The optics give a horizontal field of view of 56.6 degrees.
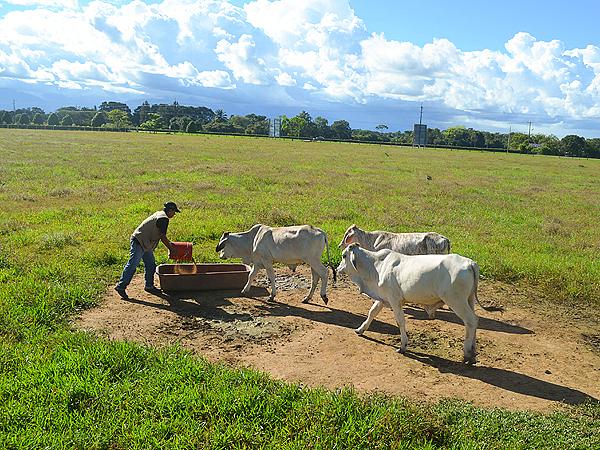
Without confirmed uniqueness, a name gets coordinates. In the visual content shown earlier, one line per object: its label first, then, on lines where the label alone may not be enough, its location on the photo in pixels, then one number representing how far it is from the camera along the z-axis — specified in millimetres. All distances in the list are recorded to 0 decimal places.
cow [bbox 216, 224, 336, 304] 11109
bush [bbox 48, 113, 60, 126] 136250
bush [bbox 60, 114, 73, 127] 133275
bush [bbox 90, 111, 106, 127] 135088
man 10922
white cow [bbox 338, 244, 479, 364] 8156
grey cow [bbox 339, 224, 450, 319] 11211
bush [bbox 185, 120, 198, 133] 122488
